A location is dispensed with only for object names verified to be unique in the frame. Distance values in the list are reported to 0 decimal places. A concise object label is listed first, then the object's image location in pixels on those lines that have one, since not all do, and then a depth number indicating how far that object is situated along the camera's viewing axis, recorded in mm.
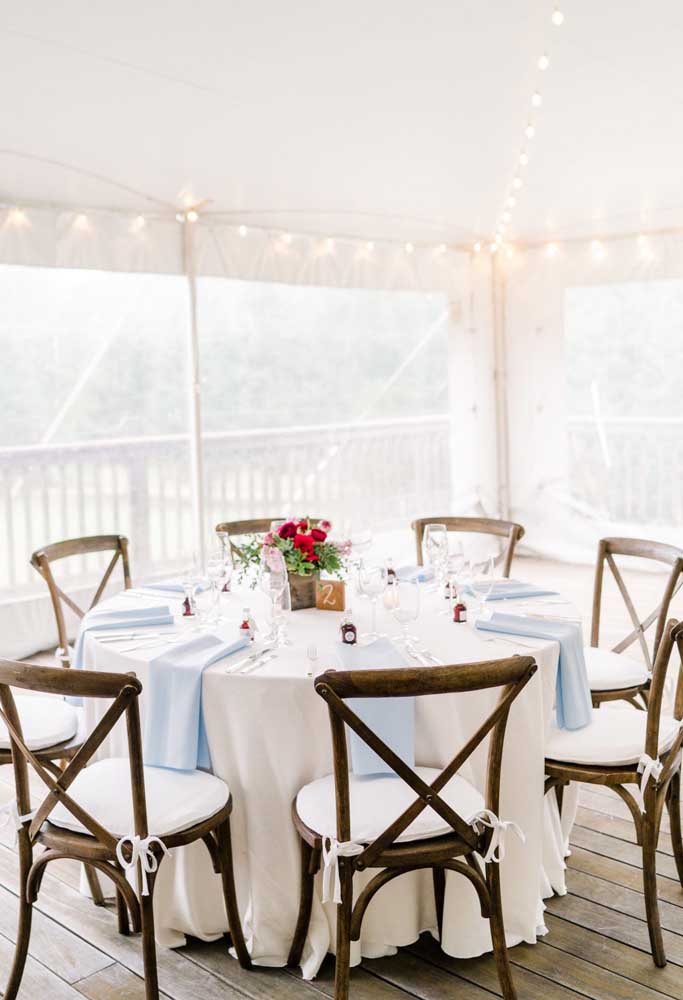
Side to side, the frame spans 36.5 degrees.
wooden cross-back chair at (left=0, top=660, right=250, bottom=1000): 2232
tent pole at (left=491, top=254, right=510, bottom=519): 7945
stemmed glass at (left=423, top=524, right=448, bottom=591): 3458
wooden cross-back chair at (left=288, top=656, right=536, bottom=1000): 2150
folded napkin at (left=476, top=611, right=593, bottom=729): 2834
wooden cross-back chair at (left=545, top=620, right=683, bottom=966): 2610
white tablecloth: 2582
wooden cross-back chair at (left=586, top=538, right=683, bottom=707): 3322
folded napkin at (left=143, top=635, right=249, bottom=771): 2602
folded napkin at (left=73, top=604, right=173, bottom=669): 3035
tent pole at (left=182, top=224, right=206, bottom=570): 5906
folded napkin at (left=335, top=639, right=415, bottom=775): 2494
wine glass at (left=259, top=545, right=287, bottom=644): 2883
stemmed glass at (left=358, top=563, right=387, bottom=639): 2926
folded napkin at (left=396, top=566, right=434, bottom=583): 3575
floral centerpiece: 3141
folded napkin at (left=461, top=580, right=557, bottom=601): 3301
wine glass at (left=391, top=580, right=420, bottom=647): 2789
